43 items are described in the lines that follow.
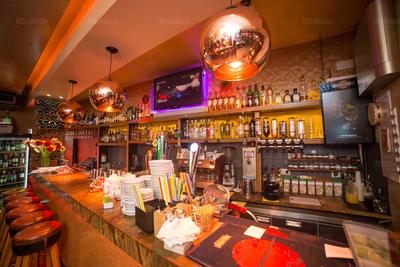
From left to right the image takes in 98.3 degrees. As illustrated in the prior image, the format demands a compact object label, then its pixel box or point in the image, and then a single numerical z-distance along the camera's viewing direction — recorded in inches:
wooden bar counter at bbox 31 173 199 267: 36.7
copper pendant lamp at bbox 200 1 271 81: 39.9
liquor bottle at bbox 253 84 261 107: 104.8
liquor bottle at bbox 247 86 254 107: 107.4
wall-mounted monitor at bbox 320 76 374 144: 77.4
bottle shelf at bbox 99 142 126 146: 168.3
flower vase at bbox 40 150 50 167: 135.1
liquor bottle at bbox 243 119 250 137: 108.5
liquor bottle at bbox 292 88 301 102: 95.1
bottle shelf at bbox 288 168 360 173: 85.1
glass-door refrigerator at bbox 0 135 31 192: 176.9
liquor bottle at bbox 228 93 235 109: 115.9
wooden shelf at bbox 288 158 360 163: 84.5
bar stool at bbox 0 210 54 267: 64.9
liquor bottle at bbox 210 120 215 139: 122.2
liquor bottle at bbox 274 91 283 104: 101.1
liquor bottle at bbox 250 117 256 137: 105.1
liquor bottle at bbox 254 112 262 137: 101.7
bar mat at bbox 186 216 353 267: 30.3
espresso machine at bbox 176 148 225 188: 102.3
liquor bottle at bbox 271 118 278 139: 102.6
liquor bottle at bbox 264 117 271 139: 102.7
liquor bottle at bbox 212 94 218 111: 121.3
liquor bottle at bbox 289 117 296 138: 97.2
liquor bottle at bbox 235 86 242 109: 114.8
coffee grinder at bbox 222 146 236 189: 108.0
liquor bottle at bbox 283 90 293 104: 97.7
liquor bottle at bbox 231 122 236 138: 118.1
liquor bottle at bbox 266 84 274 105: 104.9
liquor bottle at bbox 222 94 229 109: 117.6
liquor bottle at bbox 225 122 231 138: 118.8
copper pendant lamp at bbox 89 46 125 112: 88.7
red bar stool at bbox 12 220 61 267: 55.1
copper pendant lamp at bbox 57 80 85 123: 131.1
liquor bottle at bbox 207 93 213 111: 123.6
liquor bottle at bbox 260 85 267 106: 104.7
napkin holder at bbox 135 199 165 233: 41.0
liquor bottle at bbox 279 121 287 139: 99.0
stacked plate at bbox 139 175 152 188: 60.0
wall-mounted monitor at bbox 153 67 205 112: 130.0
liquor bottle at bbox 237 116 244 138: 112.3
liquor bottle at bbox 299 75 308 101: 99.7
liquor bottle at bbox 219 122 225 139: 120.7
